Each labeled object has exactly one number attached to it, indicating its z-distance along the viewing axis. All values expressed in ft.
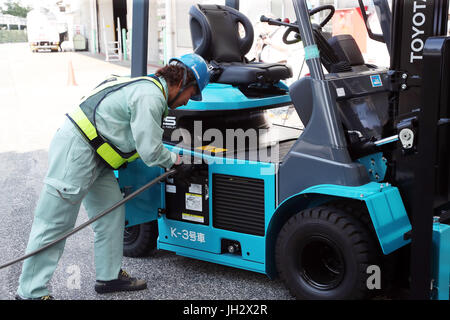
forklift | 9.82
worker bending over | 10.90
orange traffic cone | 55.72
